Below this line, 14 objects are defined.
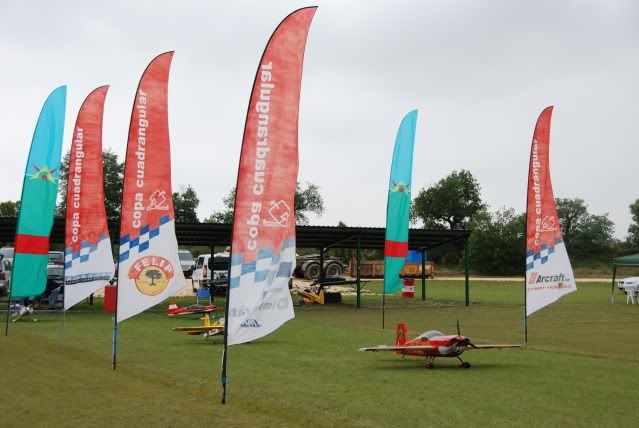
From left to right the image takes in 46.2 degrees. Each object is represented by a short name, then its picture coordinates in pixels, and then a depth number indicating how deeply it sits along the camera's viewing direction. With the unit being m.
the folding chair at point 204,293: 33.62
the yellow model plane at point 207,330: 17.22
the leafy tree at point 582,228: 102.19
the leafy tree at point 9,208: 88.06
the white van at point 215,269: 39.28
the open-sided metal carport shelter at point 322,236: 31.53
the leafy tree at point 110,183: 82.41
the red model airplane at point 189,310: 23.42
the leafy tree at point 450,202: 110.19
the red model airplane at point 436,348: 13.27
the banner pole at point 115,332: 12.88
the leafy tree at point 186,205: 91.69
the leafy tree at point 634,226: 98.94
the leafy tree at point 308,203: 117.92
